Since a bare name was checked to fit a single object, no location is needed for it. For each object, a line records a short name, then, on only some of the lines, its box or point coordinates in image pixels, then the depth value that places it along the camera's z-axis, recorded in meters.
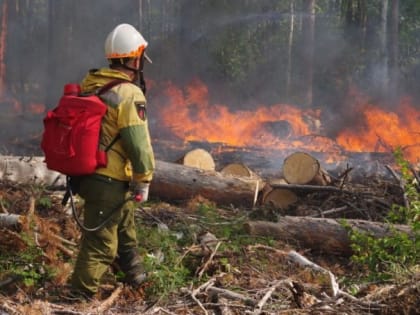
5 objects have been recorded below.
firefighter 4.70
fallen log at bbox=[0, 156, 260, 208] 8.83
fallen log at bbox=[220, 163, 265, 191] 9.66
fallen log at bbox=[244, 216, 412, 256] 6.78
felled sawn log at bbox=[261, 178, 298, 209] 8.84
